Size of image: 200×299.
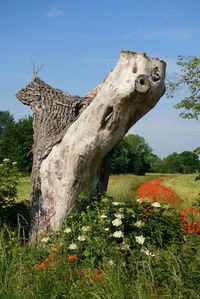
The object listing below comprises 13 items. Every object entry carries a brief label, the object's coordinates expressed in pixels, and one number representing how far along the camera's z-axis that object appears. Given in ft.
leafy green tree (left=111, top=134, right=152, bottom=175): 143.02
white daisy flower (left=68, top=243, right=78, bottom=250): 20.93
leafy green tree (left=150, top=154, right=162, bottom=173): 247.76
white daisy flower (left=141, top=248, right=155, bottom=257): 19.71
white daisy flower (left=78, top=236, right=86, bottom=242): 21.38
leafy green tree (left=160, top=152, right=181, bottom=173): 241.63
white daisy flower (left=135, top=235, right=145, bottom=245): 20.97
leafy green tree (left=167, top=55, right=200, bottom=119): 94.94
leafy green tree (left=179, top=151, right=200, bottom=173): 224.16
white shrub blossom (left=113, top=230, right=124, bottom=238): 21.20
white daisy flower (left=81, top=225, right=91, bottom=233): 22.27
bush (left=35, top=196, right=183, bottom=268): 20.45
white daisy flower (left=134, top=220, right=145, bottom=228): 22.27
